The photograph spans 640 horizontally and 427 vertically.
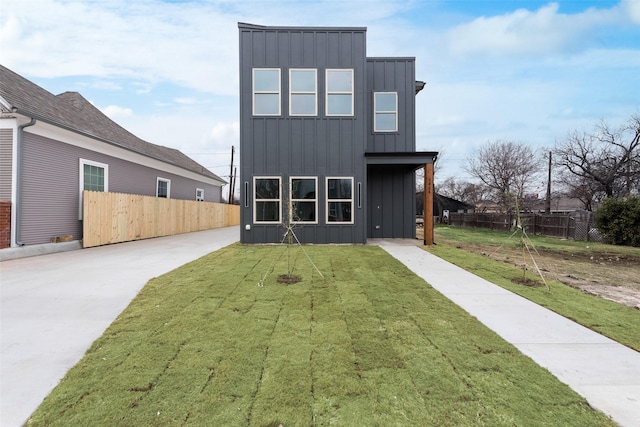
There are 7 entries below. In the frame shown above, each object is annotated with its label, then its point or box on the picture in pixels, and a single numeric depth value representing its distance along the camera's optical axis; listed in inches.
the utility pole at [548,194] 888.9
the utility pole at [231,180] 1159.0
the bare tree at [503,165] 1023.6
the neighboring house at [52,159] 308.5
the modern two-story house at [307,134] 399.9
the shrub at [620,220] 466.9
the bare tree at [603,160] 746.8
